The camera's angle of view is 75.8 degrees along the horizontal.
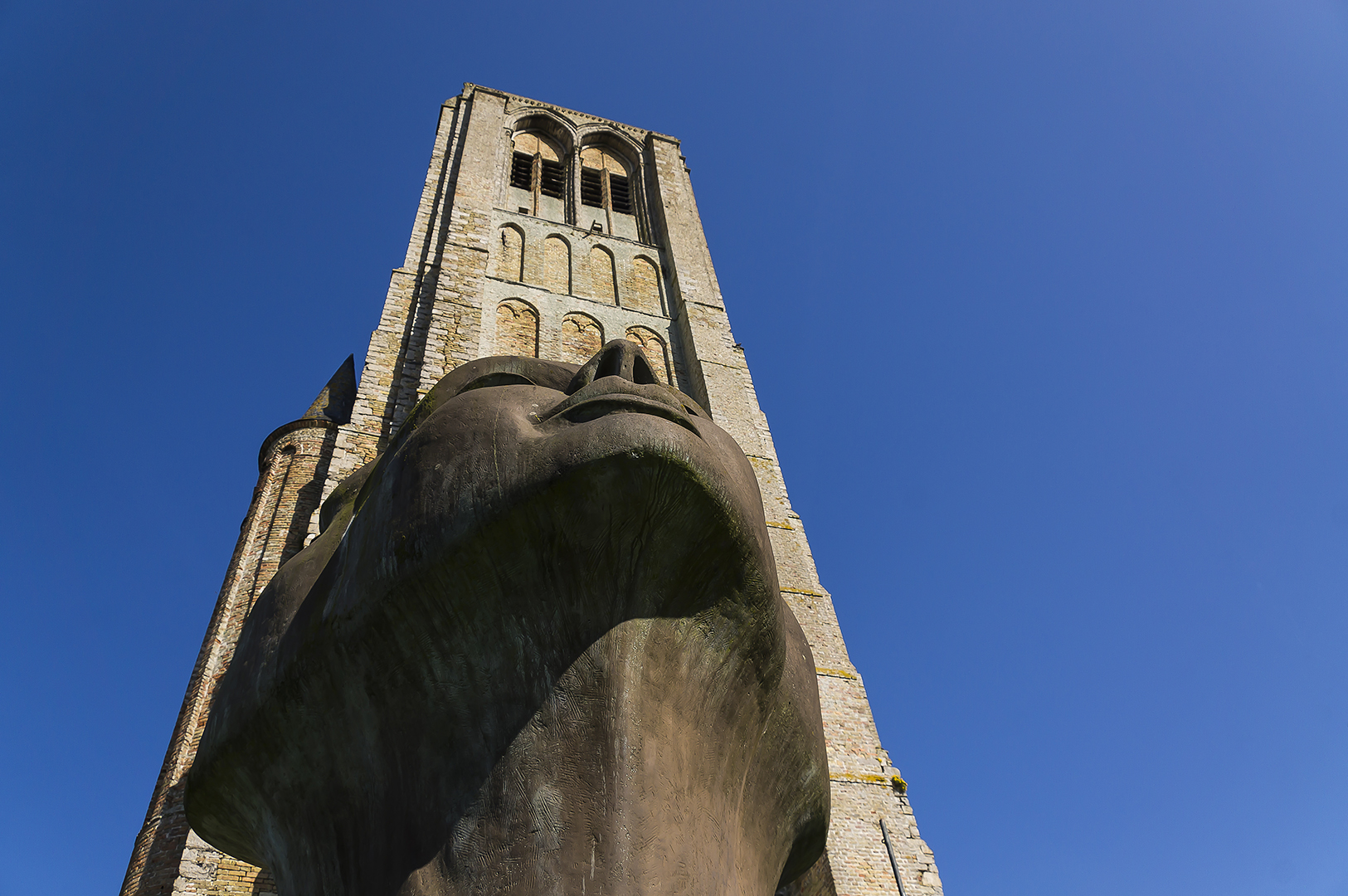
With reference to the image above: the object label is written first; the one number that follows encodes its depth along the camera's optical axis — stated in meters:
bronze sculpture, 2.76
